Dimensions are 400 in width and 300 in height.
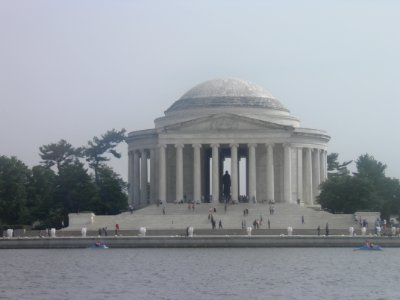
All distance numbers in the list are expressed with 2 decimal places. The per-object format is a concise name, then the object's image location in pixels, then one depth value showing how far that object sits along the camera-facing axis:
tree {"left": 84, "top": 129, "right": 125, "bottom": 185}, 172.25
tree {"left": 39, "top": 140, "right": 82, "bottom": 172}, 167.12
